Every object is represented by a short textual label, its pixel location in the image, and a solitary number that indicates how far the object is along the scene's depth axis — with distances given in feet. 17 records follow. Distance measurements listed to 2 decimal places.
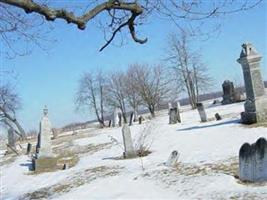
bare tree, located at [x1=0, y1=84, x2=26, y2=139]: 107.42
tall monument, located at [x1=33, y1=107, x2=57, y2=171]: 36.15
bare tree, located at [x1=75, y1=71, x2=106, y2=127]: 130.92
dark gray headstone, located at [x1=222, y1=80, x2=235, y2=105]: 79.13
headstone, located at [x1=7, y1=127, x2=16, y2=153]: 66.76
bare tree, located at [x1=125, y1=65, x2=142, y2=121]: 117.25
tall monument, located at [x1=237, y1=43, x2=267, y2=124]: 33.43
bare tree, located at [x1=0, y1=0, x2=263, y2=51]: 13.42
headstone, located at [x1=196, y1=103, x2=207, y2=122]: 45.95
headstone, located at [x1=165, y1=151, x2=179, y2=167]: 23.29
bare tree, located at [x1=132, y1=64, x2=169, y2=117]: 108.19
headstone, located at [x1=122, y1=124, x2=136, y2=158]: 30.12
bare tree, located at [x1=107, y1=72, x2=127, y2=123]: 126.64
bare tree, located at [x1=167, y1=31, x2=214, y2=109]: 106.08
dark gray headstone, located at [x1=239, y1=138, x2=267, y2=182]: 16.52
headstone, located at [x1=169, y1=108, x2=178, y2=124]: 52.13
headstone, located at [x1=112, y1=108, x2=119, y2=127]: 89.78
